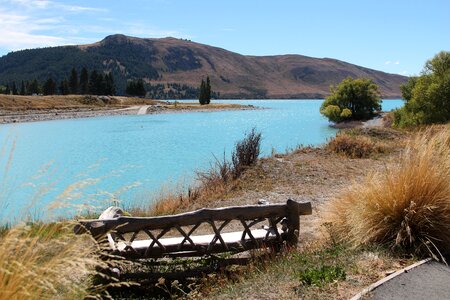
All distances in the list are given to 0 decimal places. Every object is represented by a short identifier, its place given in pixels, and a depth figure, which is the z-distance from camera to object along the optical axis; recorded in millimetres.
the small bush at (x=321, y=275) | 4690
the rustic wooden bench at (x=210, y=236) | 6523
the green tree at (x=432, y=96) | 29352
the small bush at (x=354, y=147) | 17672
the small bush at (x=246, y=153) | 14486
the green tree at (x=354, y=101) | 56656
